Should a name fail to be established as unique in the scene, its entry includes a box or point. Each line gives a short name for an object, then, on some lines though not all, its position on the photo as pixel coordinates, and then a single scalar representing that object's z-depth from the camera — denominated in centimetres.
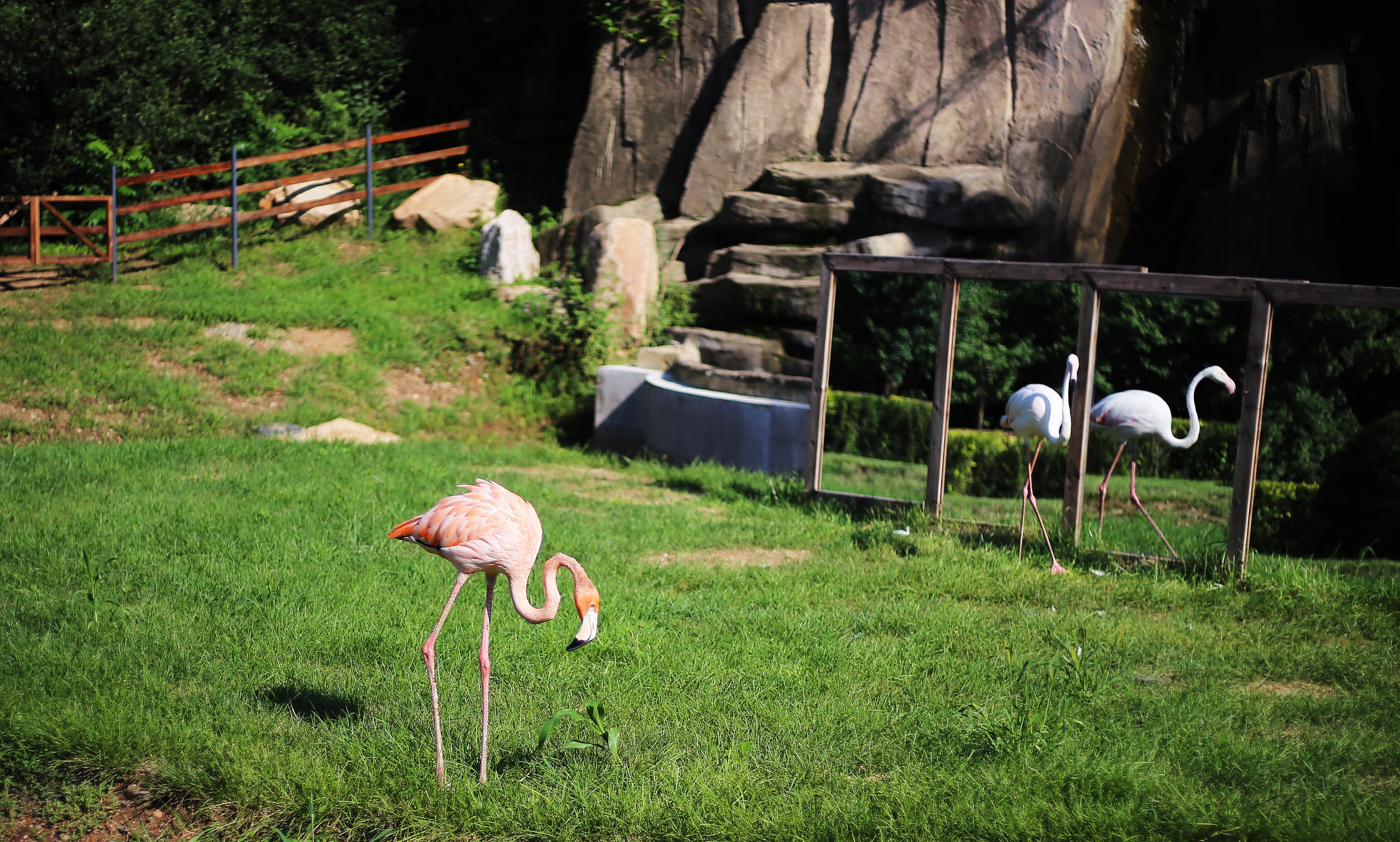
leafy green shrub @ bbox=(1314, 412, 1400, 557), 682
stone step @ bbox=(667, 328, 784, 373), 1185
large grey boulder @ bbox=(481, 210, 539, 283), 1391
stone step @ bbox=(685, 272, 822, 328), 1201
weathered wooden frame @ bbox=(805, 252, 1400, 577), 664
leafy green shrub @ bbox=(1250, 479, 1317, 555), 704
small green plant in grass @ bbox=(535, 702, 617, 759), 384
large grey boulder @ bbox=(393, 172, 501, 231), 1565
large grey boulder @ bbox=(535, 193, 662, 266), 1393
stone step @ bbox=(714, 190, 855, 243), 1288
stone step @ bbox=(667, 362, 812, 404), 1002
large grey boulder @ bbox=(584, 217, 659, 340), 1261
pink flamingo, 386
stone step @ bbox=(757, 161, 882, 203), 1298
